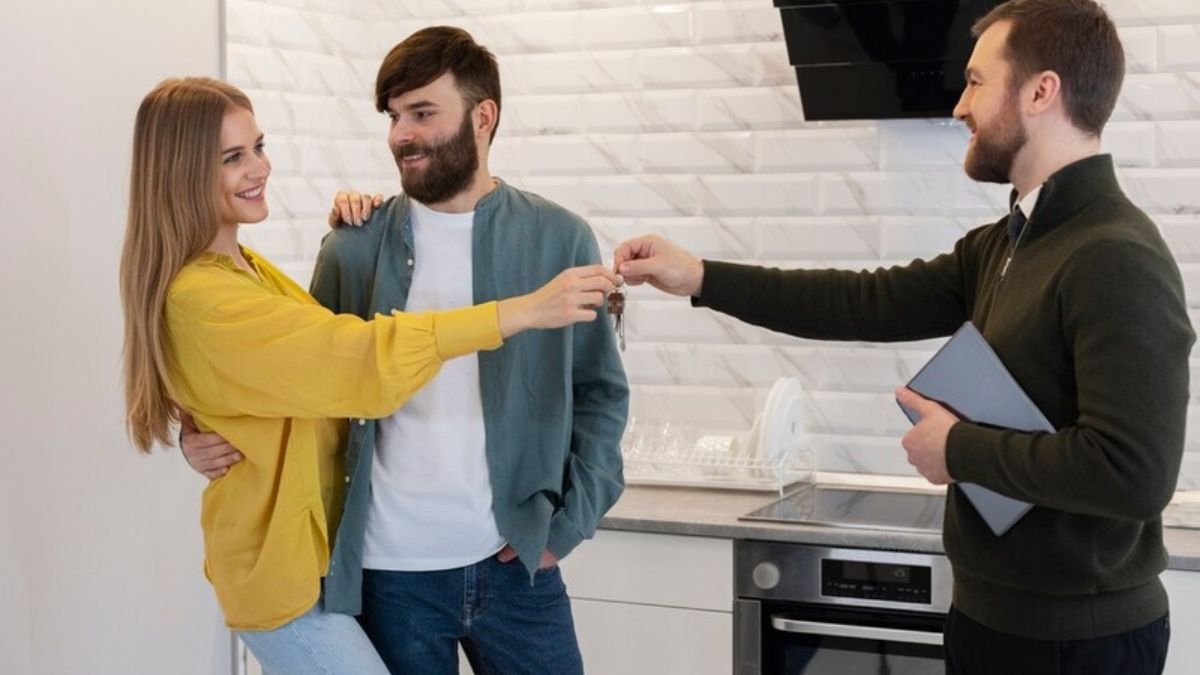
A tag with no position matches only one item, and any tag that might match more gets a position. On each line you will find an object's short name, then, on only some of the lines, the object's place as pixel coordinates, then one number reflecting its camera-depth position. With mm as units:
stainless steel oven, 2965
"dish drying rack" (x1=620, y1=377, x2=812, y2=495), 3363
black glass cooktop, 3025
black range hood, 3100
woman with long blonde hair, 2113
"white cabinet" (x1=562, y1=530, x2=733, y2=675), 3098
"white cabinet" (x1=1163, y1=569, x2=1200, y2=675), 2824
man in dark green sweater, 1894
